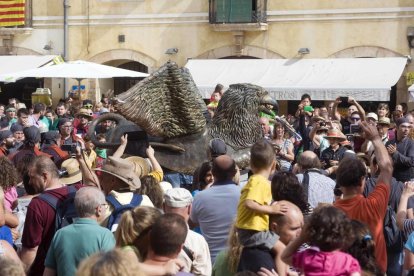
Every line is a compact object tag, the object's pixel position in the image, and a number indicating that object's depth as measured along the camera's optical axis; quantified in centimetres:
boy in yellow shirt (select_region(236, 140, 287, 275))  592
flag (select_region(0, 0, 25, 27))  2858
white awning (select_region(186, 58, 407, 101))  2289
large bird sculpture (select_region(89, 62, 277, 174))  1179
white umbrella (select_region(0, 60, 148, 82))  1962
